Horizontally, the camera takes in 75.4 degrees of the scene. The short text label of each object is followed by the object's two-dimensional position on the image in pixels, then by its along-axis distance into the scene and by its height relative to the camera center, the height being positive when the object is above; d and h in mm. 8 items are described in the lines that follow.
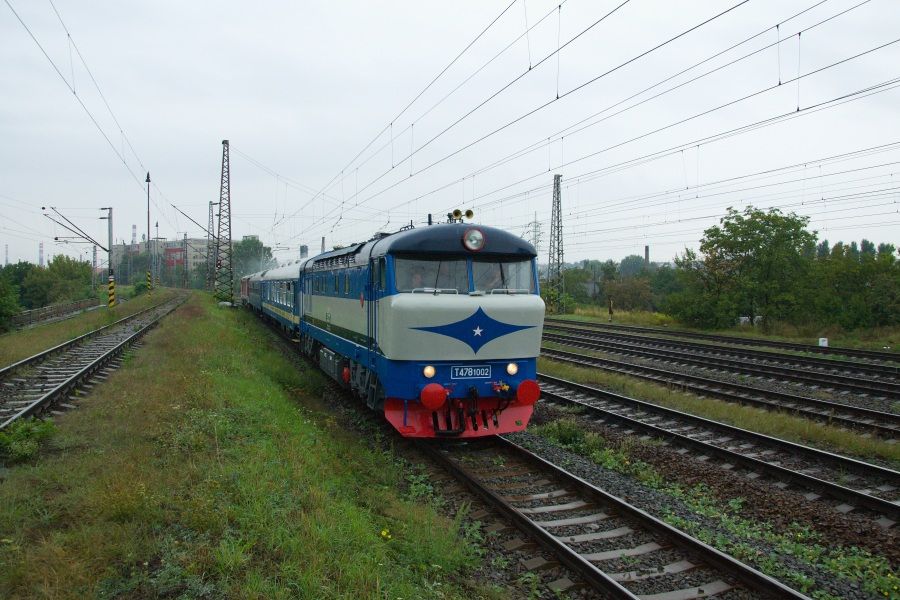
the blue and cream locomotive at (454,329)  8789 -583
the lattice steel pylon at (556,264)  40281 +2054
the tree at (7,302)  30891 -651
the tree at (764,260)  28406 +1635
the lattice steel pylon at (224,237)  43094 +4161
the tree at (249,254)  105750 +6924
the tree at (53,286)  60875 +474
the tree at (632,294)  58156 -192
